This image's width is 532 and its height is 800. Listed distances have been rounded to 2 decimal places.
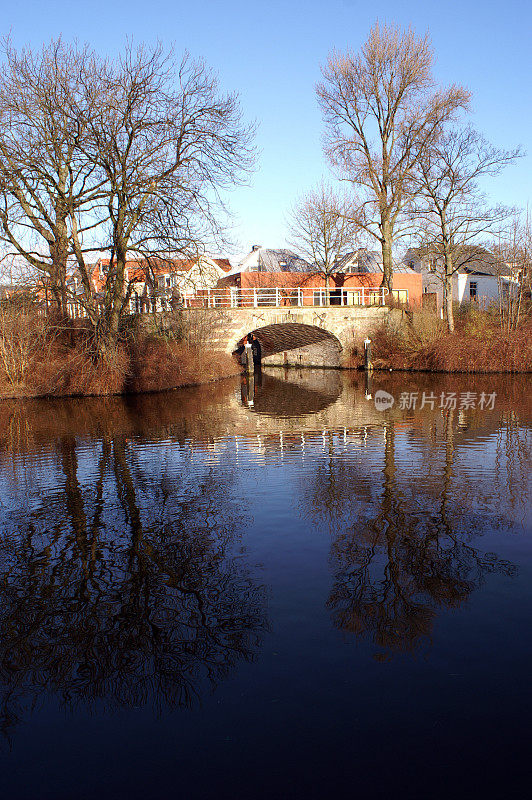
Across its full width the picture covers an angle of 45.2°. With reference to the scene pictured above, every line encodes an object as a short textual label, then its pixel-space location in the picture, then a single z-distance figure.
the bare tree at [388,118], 34.16
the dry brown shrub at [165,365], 26.58
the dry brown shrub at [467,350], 30.78
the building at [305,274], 52.88
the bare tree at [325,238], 48.56
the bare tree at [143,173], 22.39
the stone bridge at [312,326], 35.28
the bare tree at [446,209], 34.72
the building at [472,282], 51.71
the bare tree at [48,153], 22.02
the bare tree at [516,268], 32.97
